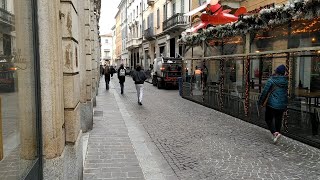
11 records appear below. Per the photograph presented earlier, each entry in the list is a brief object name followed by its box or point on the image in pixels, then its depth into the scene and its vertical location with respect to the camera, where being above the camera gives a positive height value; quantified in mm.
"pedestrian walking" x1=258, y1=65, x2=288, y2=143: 7086 -619
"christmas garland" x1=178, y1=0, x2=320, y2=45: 7161 +1332
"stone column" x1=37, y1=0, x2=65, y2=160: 3291 -64
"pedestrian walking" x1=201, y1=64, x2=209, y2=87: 13775 -234
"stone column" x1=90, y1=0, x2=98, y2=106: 11472 +315
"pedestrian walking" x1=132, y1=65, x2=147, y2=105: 13641 -389
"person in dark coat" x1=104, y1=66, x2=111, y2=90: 21438 -287
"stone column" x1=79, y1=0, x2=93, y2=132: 8016 -219
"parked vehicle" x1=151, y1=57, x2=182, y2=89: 22422 -105
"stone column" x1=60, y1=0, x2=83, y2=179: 3695 -175
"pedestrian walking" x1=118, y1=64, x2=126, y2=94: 18797 -304
